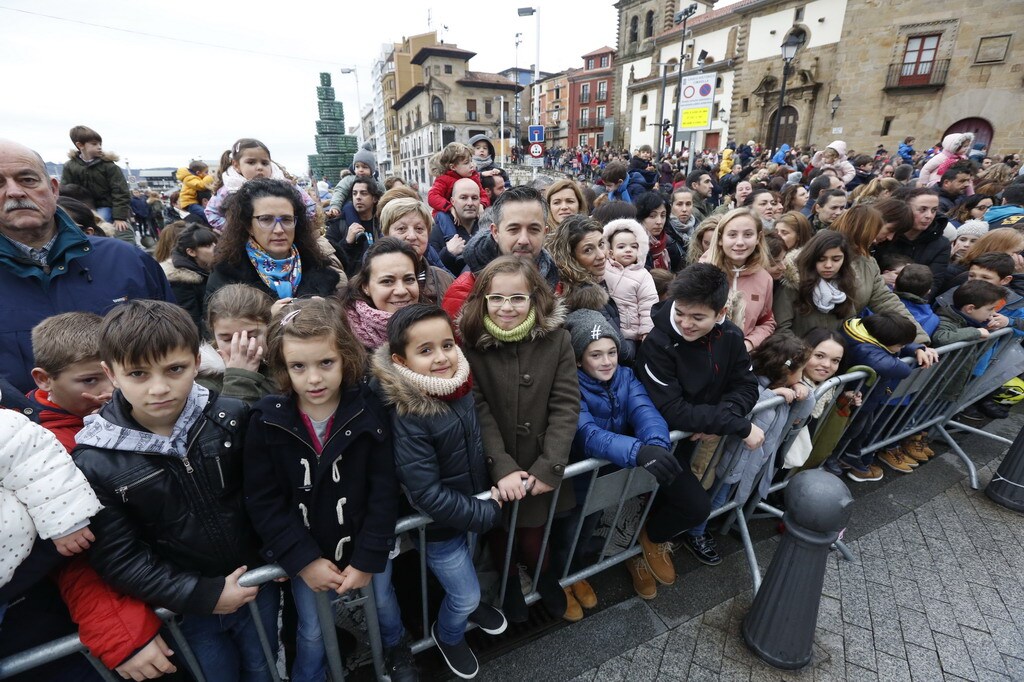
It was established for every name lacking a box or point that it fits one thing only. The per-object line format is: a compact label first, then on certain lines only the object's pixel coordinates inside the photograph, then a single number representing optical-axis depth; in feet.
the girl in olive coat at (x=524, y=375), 7.14
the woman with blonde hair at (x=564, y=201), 12.42
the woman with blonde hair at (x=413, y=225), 10.03
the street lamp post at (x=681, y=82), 51.79
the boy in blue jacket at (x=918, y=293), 12.87
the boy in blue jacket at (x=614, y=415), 7.66
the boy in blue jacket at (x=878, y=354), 10.62
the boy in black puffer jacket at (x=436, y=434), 6.16
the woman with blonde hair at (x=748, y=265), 11.11
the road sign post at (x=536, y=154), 54.90
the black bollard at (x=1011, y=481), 11.50
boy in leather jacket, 4.83
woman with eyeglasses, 9.08
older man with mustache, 6.73
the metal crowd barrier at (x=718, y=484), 5.51
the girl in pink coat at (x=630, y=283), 10.76
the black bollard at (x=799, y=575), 7.00
